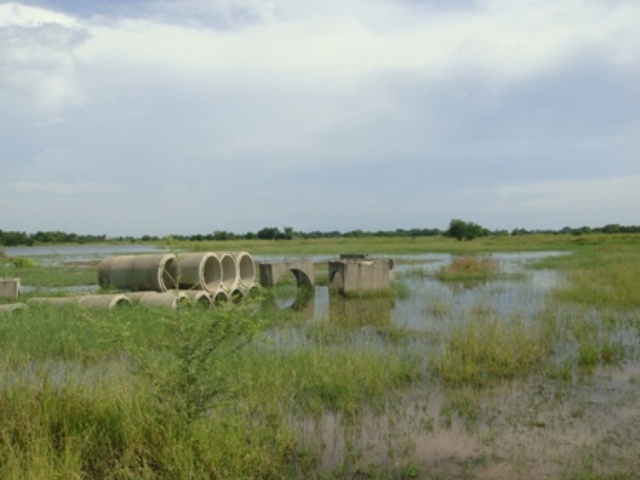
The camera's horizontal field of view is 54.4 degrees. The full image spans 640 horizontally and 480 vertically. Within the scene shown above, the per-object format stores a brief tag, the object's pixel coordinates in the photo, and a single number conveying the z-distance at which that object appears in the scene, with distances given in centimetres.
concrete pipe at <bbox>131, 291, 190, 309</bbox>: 1307
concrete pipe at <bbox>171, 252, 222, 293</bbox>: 1547
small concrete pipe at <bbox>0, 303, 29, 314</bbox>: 1186
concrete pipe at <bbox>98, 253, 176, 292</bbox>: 1530
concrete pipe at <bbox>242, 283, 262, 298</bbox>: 1686
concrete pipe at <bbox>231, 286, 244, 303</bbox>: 1648
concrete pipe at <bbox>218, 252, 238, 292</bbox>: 1739
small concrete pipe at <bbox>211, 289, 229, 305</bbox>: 1551
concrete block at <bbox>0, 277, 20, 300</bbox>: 1578
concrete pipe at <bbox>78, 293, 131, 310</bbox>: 1246
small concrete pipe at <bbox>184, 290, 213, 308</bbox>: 1392
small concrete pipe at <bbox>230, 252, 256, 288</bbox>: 1868
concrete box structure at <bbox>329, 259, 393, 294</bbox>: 1805
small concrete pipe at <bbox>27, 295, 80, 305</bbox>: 1272
